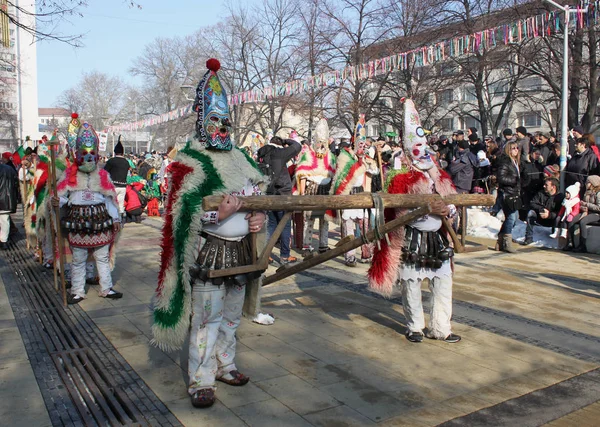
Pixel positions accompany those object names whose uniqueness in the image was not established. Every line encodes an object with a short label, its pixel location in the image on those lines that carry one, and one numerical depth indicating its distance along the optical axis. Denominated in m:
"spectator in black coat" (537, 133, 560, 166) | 14.25
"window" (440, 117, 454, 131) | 49.17
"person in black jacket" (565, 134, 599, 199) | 11.75
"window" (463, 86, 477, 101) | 46.12
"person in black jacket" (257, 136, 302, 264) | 9.62
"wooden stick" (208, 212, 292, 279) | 3.95
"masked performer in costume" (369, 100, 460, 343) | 5.39
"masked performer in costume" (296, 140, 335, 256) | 9.93
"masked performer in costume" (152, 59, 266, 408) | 4.05
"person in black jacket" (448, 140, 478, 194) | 12.52
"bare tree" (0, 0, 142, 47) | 7.33
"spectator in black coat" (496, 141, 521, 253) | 10.62
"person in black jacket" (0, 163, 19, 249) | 11.34
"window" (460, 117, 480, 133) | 47.88
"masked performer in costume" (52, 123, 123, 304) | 6.98
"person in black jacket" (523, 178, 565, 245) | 11.59
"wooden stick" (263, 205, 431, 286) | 4.51
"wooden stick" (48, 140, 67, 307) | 6.86
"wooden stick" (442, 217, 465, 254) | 5.02
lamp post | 13.65
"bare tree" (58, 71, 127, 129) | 65.81
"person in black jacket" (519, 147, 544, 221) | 12.73
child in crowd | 10.73
